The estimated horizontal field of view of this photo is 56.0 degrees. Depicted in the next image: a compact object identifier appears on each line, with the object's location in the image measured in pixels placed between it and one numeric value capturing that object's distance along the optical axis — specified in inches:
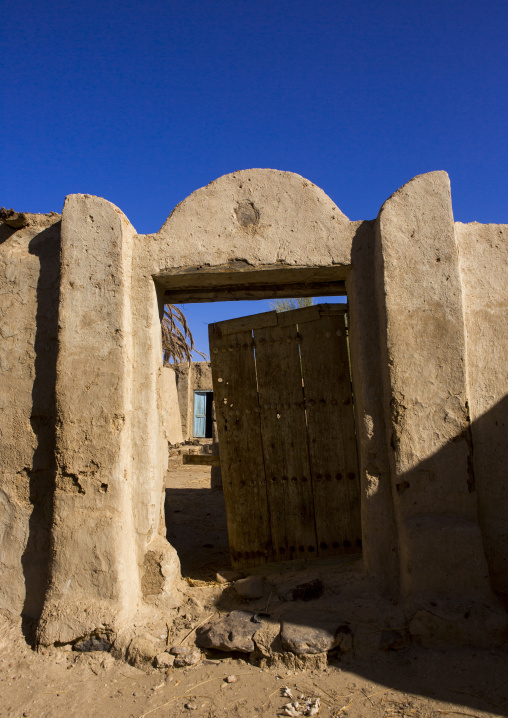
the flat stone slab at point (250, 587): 112.3
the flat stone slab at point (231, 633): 97.1
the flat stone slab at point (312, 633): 94.0
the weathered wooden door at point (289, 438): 130.4
